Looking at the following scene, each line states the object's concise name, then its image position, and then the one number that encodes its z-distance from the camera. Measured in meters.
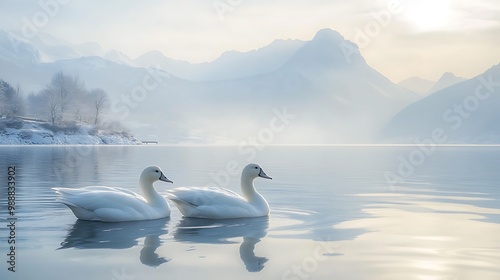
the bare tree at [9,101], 129.40
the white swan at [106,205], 16.36
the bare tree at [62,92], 141.27
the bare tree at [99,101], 151.00
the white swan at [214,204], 17.53
